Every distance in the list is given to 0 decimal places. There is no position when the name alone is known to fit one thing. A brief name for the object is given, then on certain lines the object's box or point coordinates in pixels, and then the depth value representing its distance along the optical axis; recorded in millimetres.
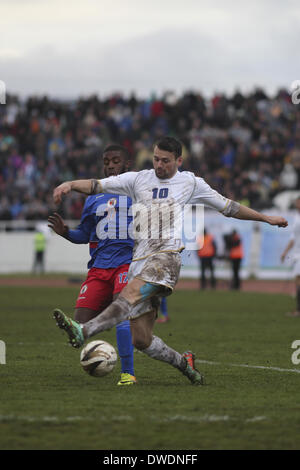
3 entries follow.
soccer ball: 15945
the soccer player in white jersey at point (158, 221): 15852
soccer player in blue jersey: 17203
